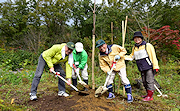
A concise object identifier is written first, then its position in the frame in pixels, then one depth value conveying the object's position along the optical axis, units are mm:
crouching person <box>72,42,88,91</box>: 3757
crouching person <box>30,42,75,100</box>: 3062
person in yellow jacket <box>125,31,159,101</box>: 3164
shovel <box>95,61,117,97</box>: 3063
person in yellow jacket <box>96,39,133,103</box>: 3147
